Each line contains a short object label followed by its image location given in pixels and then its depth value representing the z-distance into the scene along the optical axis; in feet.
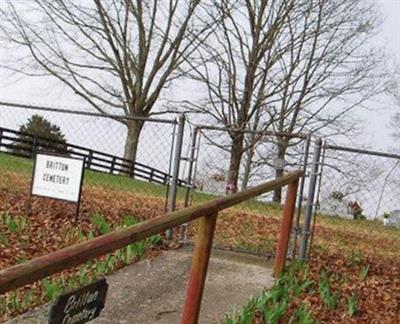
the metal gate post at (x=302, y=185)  20.13
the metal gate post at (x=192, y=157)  21.76
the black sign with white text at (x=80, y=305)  6.86
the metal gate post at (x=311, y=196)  20.26
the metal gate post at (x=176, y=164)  21.63
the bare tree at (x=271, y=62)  65.67
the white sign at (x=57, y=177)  22.08
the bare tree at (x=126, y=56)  75.61
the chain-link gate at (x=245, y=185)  22.04
